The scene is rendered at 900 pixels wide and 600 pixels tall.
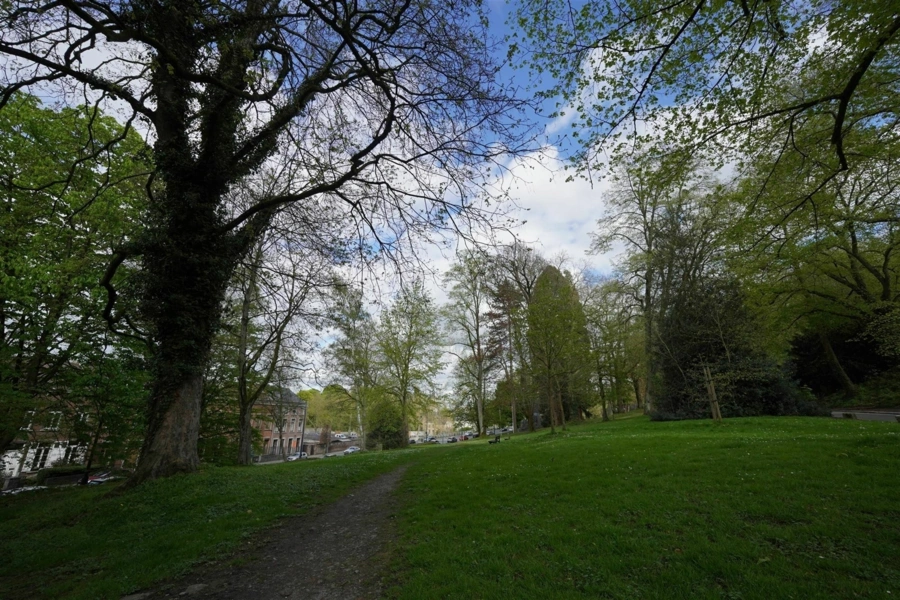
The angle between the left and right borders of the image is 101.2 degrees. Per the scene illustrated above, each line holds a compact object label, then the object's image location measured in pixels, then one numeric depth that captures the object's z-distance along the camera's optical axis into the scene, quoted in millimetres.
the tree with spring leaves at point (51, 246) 11180
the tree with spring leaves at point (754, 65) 5453
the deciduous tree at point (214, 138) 5844
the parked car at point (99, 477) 24164
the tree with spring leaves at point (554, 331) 18828
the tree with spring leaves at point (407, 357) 28047
